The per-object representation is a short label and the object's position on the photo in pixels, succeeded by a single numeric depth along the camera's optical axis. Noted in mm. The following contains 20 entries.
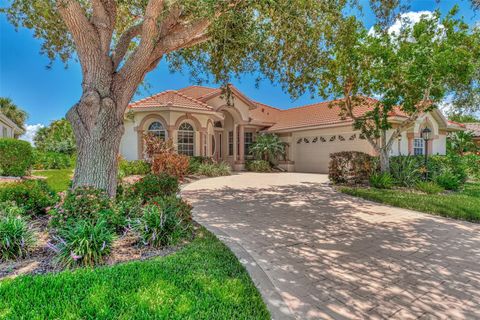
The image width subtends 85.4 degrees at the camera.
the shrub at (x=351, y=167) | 12773
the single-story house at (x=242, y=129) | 16703
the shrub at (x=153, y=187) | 6795
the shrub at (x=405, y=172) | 12172
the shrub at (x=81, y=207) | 4730
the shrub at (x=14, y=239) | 4051
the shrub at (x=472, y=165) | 13711
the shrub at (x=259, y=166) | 20875
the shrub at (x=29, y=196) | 5957
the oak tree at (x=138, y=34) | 5875
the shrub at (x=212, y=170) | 16359
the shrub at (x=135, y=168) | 14719
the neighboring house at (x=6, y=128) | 20444
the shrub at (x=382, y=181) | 11562
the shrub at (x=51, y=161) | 19500
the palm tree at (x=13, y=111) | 35684
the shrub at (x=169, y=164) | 13508
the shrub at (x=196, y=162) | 15914
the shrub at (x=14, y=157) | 11406
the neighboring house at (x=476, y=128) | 26872
